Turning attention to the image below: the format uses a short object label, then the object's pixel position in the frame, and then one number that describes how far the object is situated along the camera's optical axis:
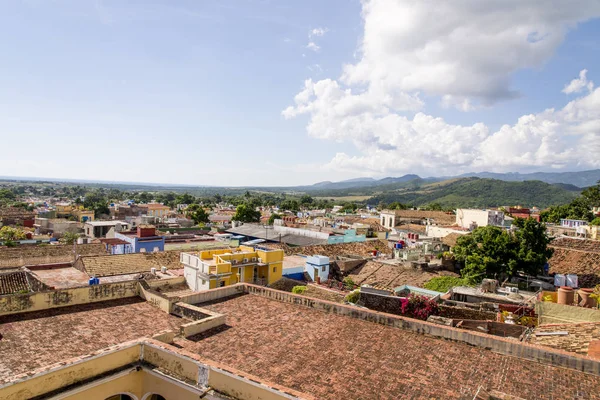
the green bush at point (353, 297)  16.94
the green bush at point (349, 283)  23.76
